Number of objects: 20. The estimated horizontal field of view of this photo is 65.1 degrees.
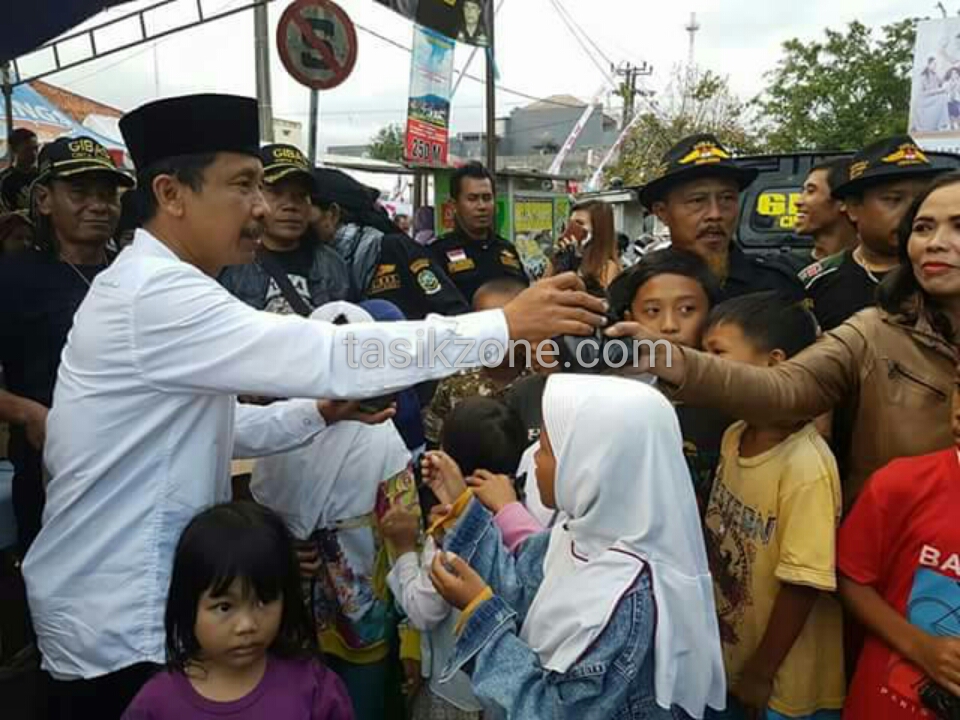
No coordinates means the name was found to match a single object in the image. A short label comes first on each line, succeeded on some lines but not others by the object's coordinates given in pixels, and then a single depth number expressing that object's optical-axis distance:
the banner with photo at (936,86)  13.09
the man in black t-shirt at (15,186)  5.46
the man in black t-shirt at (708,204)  2.91
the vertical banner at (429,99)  7.33
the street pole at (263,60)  6.54
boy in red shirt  1.62
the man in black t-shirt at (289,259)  3.22
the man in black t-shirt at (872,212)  2.85
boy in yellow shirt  1.86
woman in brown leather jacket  1.78
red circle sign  5.55
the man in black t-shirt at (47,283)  2.71
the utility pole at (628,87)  31.41
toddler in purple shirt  1.64
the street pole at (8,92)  7.44
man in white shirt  1.65
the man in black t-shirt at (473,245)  4.76
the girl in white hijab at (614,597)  1.44
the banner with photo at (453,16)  6.93
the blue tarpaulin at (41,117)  11.31
